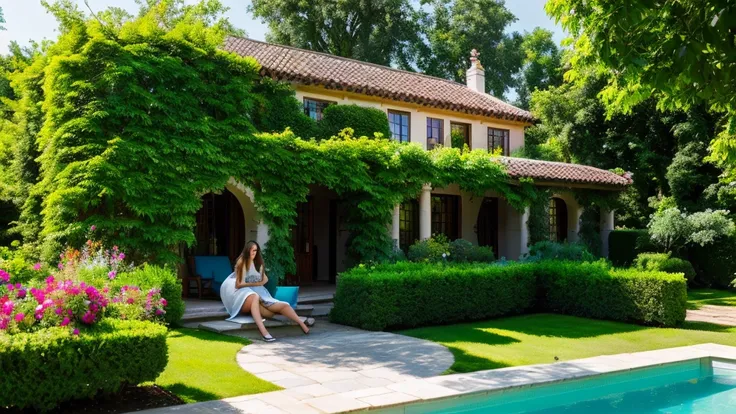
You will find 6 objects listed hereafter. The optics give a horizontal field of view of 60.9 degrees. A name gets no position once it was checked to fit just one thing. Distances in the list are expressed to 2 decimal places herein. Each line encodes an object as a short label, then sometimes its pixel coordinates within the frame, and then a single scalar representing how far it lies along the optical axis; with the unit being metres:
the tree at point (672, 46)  4.43
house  16.91
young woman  10.88
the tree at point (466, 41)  40.31
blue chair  14.91
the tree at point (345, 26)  37.47
